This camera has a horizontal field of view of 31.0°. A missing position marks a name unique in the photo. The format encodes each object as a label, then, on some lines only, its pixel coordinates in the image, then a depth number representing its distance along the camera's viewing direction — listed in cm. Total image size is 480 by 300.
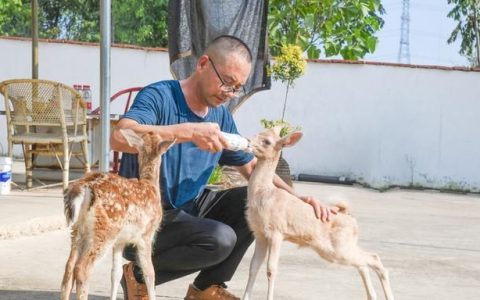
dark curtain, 832
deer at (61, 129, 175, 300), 331
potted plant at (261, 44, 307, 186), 943
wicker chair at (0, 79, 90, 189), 769
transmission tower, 3311
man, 385
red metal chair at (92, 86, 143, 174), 804
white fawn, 397
